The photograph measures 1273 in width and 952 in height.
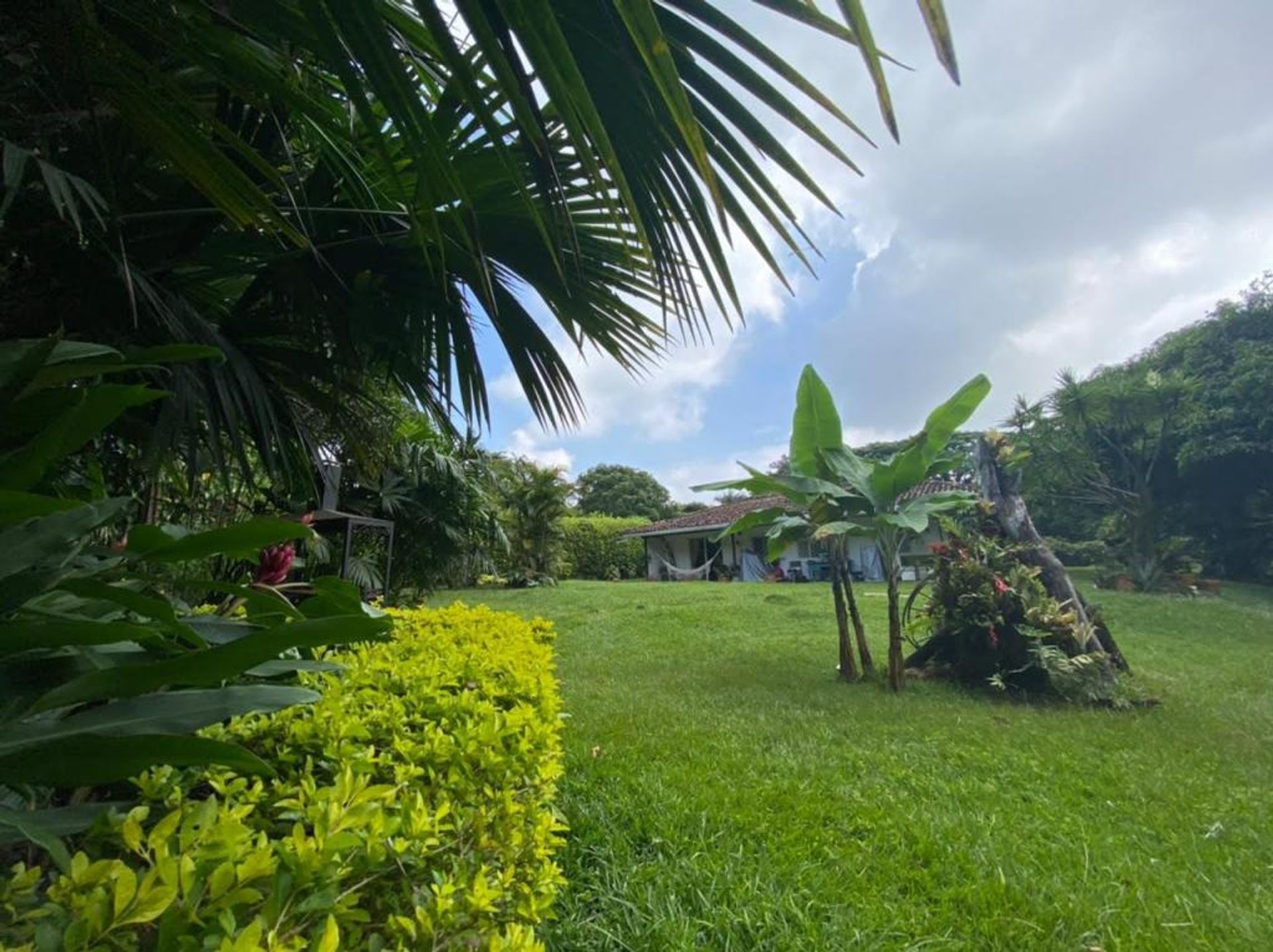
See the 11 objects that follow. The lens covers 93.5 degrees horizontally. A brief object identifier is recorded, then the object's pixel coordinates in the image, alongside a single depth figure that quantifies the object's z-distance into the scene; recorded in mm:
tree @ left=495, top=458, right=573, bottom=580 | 14266
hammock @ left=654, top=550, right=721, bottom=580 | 19203
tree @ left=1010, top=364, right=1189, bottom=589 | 13570
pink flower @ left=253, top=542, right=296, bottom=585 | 1659
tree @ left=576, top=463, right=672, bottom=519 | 34906
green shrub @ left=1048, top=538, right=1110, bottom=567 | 16422
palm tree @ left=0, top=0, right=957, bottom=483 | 792
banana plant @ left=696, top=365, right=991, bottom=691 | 4445
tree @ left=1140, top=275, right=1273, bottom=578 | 14812
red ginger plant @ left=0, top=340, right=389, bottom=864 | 625
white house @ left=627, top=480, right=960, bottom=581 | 17656
